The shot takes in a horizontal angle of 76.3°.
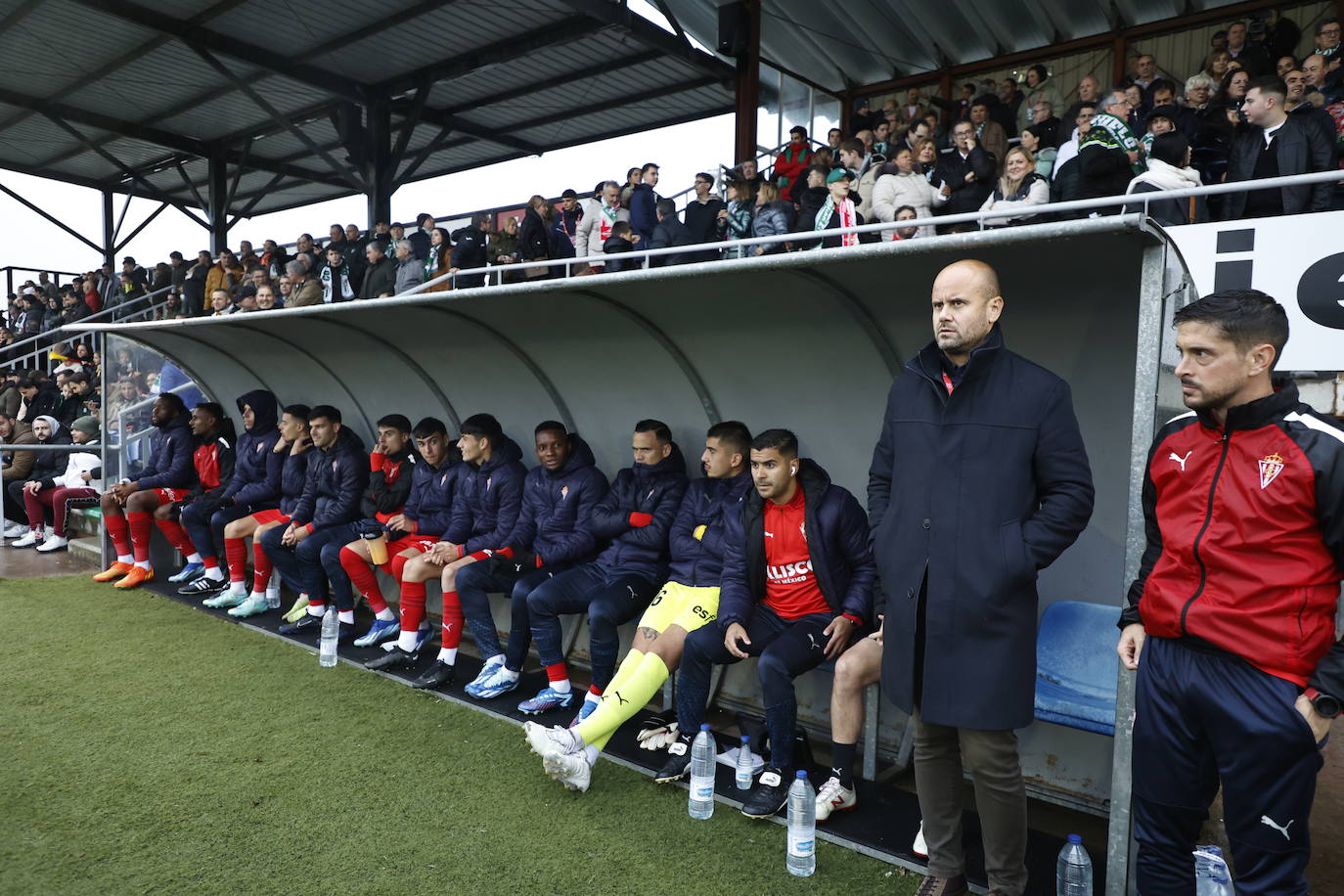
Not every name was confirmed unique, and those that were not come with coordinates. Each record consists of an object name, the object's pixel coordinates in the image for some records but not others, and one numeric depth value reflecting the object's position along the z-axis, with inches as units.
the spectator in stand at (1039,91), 331.6
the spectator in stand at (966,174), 257.0
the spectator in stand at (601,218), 353.1
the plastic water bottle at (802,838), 107.3
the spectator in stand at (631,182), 358.6
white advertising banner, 151.2
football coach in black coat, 90.7
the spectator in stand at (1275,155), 191.0
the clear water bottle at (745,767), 131.7
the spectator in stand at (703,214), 316.0
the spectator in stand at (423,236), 426.0
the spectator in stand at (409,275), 384.8
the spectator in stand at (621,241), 327.9
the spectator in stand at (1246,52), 273.6
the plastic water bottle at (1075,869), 99.0
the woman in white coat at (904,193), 255.8
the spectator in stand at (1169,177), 189.5
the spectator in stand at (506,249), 367.9
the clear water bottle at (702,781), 123.0
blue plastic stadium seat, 112.9
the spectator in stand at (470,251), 364.8
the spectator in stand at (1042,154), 259.5
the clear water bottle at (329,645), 192.2
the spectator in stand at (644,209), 345.4
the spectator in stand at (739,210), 297.3
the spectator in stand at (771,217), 278.8
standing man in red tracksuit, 73.6
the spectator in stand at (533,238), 355.3
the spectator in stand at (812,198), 283.1
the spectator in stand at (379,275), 408.5
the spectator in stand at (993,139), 278.8
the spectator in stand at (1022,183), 214.2
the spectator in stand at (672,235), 317.7
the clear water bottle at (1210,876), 95.8
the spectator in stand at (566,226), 367.6
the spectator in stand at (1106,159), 199.6
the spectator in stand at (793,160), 351.9
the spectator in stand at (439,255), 384.5
